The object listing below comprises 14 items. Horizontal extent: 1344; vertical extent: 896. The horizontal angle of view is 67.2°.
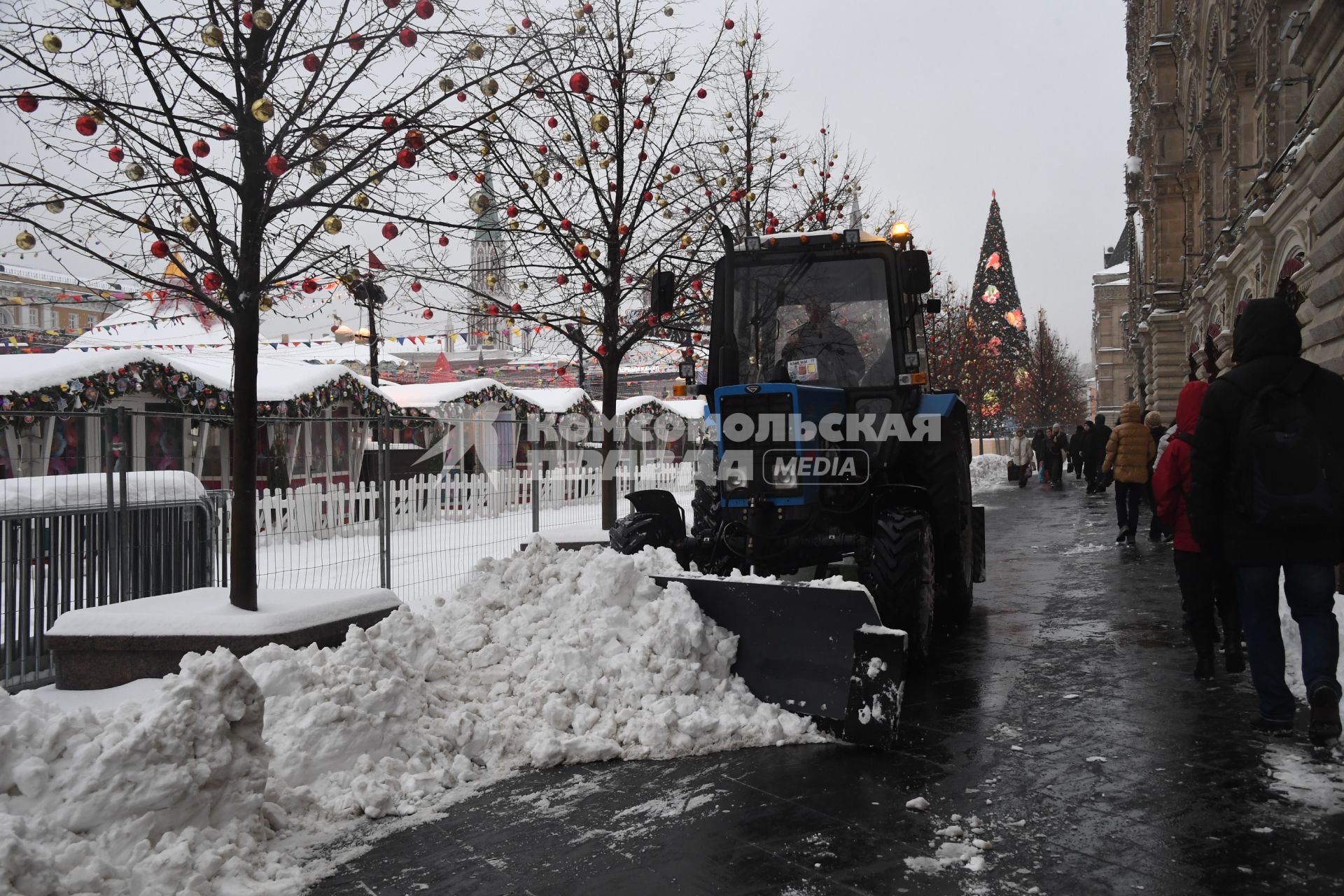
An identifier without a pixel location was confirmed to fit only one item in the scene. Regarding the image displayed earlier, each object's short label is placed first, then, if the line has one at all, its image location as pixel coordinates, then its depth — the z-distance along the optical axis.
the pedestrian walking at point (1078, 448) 30.77
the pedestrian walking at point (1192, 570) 6.01
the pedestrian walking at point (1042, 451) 31.48
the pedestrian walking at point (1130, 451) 13.08
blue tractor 5.08
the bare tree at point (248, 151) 5.59
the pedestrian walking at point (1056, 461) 30.62
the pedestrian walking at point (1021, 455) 33.09
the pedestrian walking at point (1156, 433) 13.90
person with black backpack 4.50
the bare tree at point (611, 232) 10.16
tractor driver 7.05
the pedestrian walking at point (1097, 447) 26.16
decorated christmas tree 58.12
